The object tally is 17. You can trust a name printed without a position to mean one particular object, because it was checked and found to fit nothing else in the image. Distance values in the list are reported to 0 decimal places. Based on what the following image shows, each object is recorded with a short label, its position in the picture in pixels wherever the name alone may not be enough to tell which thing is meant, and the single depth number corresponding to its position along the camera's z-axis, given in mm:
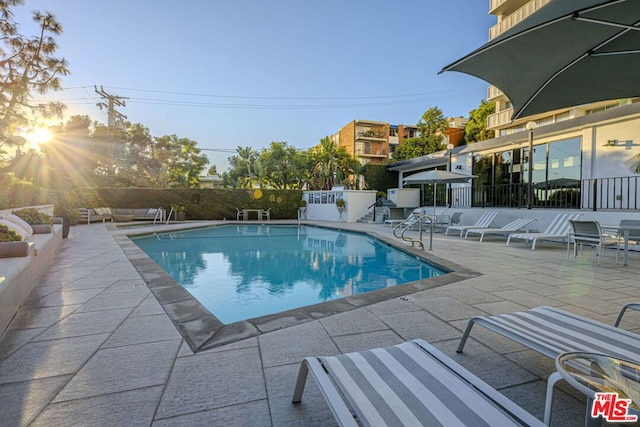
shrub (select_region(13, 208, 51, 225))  6387
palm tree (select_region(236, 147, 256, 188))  24659
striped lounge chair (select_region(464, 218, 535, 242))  9112
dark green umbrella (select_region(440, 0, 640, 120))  1971
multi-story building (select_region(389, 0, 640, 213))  8789
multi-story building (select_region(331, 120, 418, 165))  37031
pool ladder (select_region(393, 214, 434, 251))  11386
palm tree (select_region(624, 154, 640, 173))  7818
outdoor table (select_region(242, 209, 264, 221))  18766
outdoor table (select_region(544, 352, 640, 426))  1147
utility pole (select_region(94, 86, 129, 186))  29156
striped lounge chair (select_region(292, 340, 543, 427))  1140
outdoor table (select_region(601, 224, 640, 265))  5515
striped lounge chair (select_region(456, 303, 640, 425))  1603
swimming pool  4891
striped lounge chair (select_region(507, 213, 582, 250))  7527
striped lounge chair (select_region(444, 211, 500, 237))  10293
